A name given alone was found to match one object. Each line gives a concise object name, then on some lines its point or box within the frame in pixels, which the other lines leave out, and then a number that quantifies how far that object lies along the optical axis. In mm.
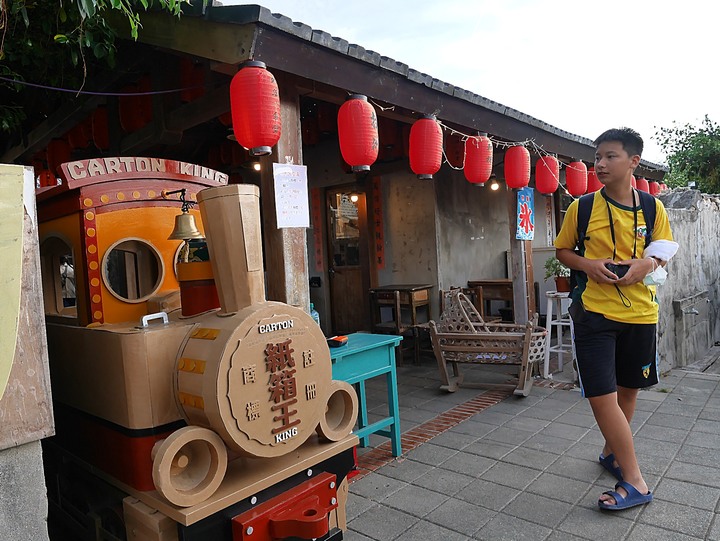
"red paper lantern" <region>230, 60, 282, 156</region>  3293
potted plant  7035
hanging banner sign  6973
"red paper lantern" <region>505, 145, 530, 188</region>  6281
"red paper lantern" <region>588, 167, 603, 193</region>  8086
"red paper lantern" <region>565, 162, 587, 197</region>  7562
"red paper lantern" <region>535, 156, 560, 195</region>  6840
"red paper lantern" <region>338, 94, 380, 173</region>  4027
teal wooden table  3799
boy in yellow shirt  3090
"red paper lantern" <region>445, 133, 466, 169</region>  7258
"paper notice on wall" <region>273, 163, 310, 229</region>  3684
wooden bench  5660
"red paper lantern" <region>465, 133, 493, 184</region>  5645
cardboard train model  2020
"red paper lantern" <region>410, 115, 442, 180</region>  4781
